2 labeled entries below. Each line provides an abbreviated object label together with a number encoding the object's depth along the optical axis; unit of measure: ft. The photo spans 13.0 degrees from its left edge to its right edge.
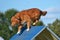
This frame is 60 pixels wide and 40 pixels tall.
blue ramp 41.85
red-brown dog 35.07
